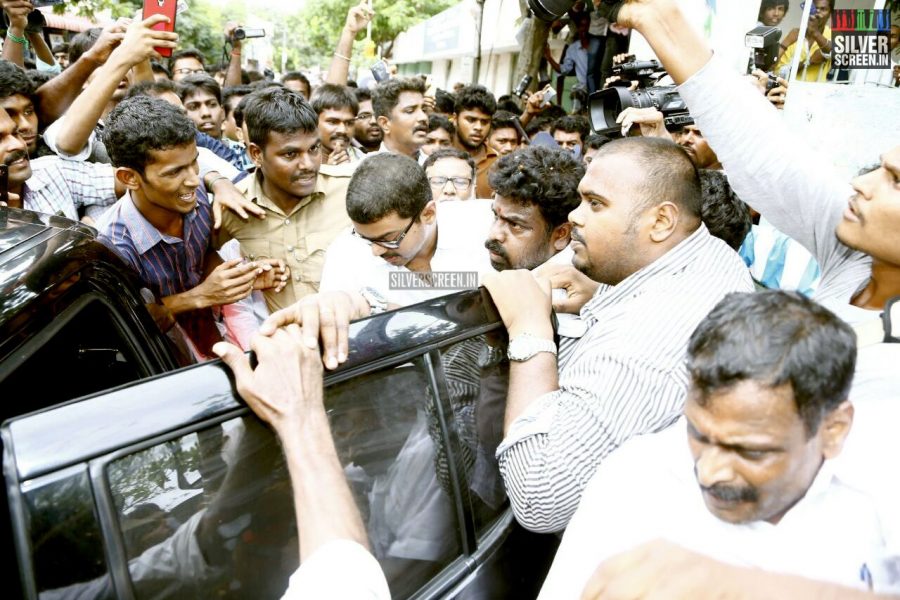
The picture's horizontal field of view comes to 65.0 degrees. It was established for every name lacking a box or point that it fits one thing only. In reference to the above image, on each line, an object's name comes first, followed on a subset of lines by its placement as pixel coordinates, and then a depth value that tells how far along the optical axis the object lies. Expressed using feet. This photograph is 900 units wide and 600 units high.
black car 3.50
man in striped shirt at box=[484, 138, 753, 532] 5.18
